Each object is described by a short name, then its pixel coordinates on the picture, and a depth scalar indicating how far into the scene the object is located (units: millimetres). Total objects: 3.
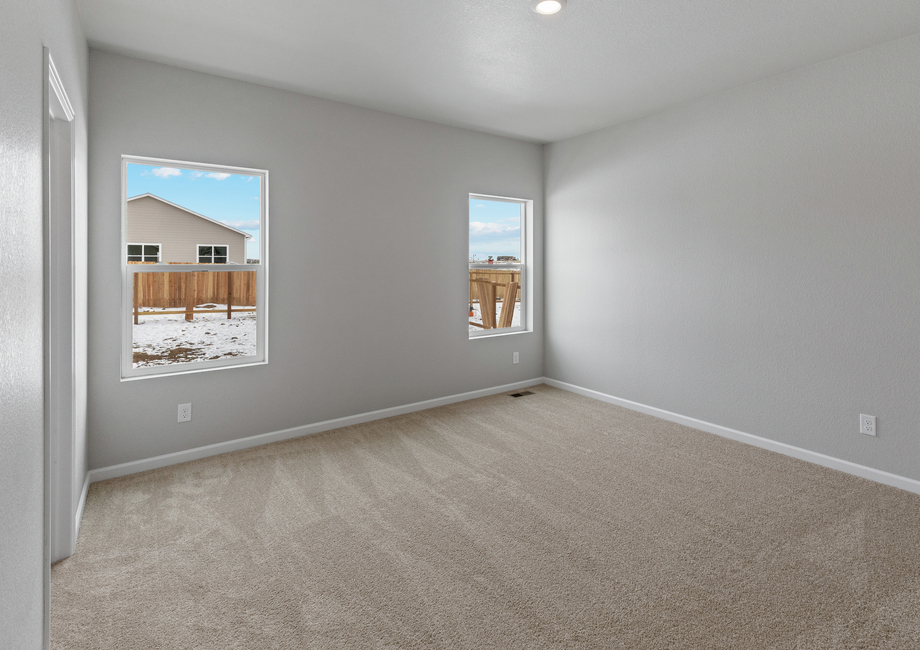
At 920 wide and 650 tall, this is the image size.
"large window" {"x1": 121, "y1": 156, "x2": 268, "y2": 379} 3182
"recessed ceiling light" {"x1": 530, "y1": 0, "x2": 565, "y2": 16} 2467
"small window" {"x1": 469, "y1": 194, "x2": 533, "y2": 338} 4912
